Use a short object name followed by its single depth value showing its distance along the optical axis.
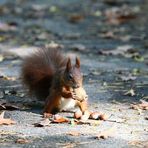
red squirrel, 9.81
